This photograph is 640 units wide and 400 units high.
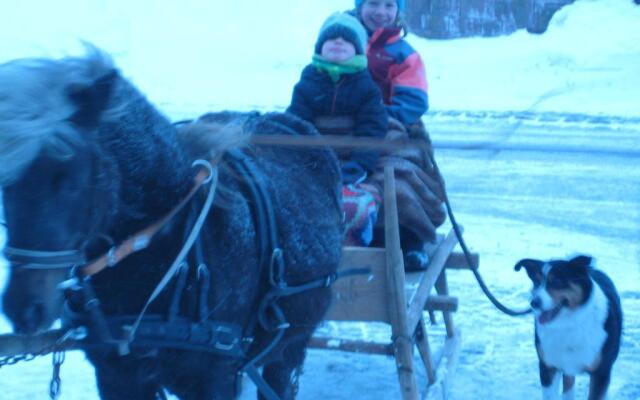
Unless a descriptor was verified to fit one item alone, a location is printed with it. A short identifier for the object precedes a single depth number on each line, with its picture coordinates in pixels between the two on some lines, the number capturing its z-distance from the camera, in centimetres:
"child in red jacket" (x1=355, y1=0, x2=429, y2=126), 456
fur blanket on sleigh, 420
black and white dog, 423
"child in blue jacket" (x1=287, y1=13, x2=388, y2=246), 398
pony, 200
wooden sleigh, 362
